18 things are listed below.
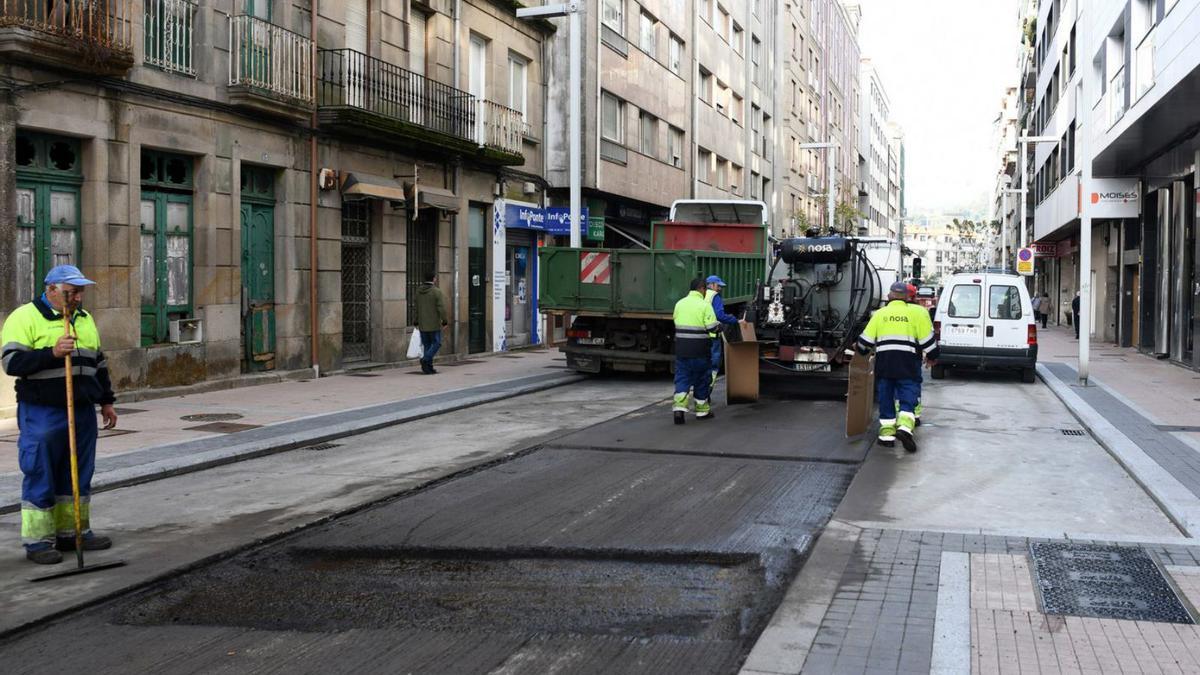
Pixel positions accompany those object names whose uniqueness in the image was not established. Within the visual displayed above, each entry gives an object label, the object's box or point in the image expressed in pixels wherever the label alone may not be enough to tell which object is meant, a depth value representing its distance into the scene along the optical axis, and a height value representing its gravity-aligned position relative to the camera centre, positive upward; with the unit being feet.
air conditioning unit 50.90 -1.30
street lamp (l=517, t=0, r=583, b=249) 69.56 +14.64
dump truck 57.93 +0.69
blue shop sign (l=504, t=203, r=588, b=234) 84.94 +7.08
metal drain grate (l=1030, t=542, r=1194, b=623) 17.69 -4.91
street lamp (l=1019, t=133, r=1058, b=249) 118.48 +19.10
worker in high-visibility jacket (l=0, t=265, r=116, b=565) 21.33 -2.05
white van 61.46 -0.98
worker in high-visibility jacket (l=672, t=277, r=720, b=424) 42.16 -1.41
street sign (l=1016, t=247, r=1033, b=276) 120.25 +5.45
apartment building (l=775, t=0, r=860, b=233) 184.55 +41.21
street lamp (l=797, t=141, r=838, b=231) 136.71 +19.10
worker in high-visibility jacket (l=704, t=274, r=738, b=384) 45.03 +0.34
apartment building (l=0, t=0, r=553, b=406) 43.78 +6.81
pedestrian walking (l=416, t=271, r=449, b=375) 64.13 -0.68
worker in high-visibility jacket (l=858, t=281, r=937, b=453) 36.01 -1.71
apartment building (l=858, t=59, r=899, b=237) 311.27 +49.50
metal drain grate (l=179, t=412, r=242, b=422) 42.24 -4.46
